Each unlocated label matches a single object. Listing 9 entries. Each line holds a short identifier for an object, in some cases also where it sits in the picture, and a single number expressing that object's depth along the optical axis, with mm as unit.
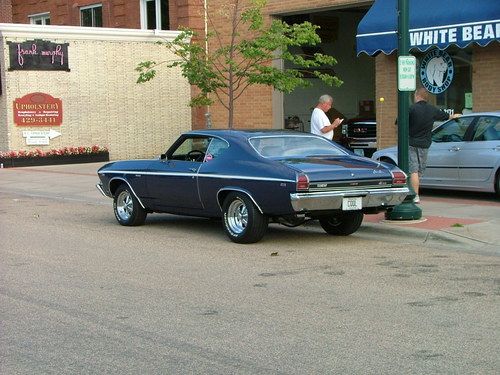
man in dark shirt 13328
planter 24859
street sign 11883
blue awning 16556
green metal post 11883
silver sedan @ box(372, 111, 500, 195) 14172
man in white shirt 14123
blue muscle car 10188
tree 17094
